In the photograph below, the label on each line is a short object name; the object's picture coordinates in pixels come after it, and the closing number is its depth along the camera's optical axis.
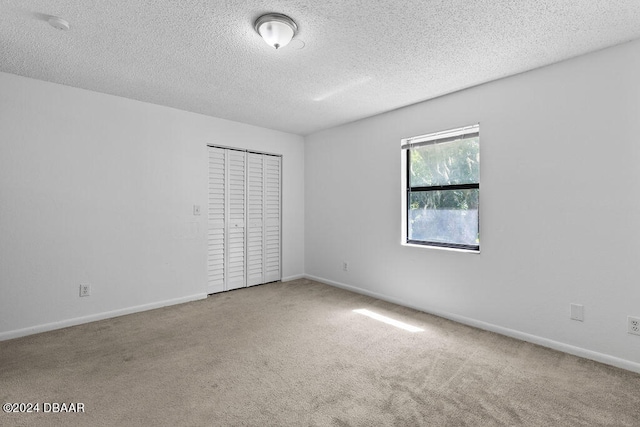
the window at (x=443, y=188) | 3.16
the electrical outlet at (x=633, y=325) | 2.17
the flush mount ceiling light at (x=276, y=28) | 1.94
